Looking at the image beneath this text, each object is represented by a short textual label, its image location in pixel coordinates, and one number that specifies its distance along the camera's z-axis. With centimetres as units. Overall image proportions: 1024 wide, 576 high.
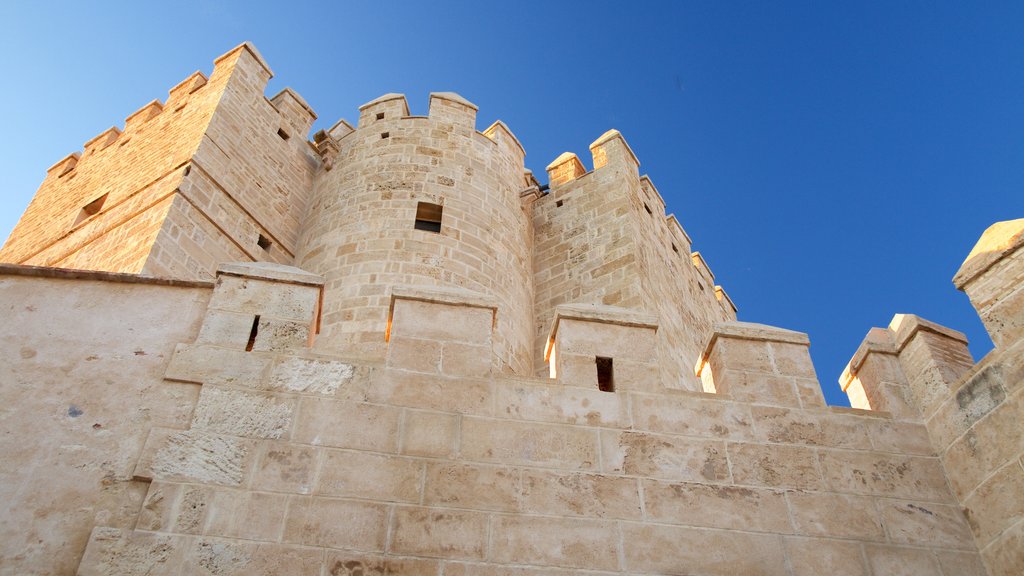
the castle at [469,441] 425
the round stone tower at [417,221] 1029
